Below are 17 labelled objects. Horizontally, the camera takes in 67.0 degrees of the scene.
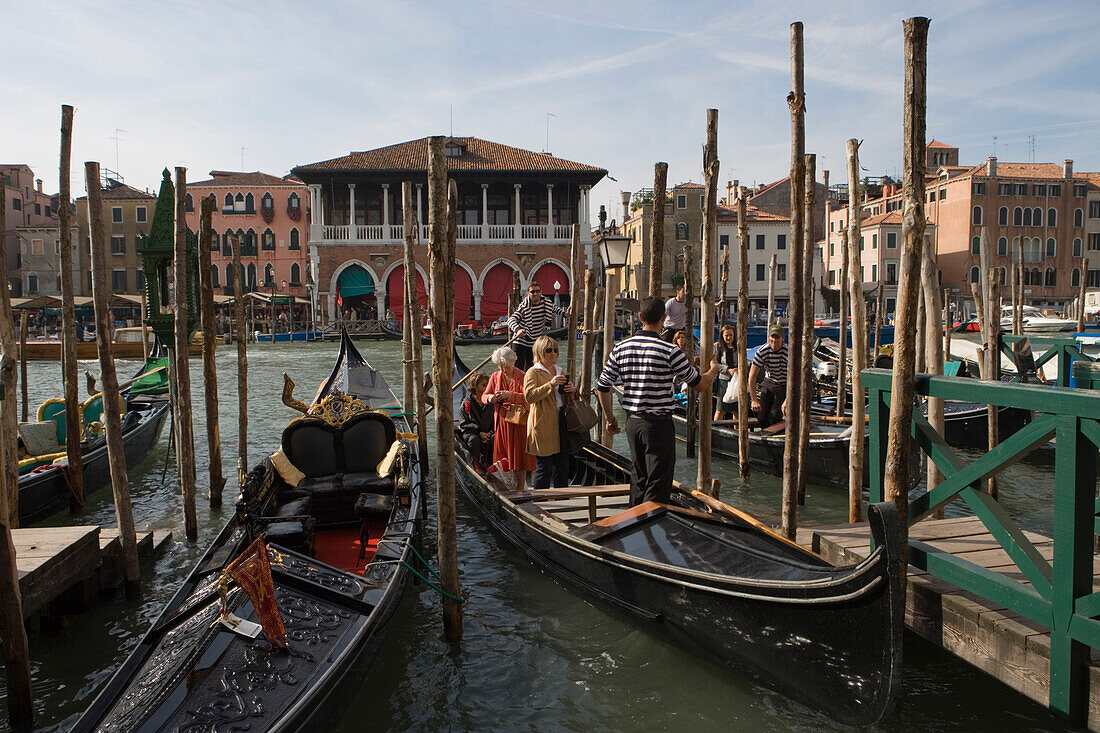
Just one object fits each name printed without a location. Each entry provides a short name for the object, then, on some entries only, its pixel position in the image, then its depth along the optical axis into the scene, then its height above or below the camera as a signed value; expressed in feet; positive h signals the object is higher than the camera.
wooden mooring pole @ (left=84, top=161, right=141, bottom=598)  12.92 -1.16
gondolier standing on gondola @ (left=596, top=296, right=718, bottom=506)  11.69 -1.01
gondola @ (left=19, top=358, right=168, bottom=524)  17.80 -3.28
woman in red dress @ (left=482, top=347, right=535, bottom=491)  15.71 -1.98
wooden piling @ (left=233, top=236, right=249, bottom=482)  19.90 -1.58
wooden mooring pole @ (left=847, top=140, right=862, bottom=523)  14.60 -0.47
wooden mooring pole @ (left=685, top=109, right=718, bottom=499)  16.30 +0.76
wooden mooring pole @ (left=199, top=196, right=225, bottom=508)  17.93 -0.72
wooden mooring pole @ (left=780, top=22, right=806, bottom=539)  14.15 +0.57
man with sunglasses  25.86 -0.09
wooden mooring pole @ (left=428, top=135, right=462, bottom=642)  10.75 -0.51
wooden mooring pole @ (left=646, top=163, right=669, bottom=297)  18.90 +2.38
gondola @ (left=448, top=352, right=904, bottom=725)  8.10 -3.21
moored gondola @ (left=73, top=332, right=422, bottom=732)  7.80 -3.41
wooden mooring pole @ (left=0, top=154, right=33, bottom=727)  8.38 -3.02
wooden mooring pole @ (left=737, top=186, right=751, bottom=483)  20.33 -1.01
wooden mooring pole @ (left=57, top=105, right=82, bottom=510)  15.44 +0.64
